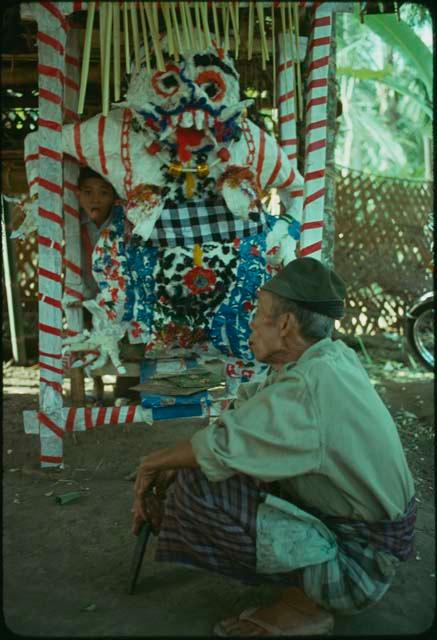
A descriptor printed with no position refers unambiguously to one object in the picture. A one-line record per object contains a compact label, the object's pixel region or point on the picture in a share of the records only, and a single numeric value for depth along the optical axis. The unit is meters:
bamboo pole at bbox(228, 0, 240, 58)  2.75
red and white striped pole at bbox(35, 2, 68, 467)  3.20
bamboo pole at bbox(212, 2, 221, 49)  2.72
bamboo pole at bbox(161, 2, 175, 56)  2.66
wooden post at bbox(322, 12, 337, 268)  3.71
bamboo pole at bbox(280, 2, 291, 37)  2.94
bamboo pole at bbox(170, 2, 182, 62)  2.66
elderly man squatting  1.81
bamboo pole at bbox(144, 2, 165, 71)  2.66
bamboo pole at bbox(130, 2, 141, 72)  2.70
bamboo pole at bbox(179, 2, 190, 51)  2.68
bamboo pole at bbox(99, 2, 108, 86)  2.67
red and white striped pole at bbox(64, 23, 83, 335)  3.68
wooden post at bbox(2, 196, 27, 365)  6.11
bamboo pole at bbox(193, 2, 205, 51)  2.69
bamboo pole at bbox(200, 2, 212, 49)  2.68
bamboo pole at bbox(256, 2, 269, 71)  2.80
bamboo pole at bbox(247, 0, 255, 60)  2.80
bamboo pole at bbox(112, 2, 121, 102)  2.69
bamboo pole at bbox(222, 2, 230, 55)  2.78
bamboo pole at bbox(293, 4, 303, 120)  3.01
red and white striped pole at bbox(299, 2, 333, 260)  3.30
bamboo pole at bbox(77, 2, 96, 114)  2.61
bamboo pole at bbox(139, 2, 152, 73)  2.72
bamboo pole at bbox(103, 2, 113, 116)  2.66
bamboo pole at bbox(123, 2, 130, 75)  2.65
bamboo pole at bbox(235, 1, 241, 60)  2.79
